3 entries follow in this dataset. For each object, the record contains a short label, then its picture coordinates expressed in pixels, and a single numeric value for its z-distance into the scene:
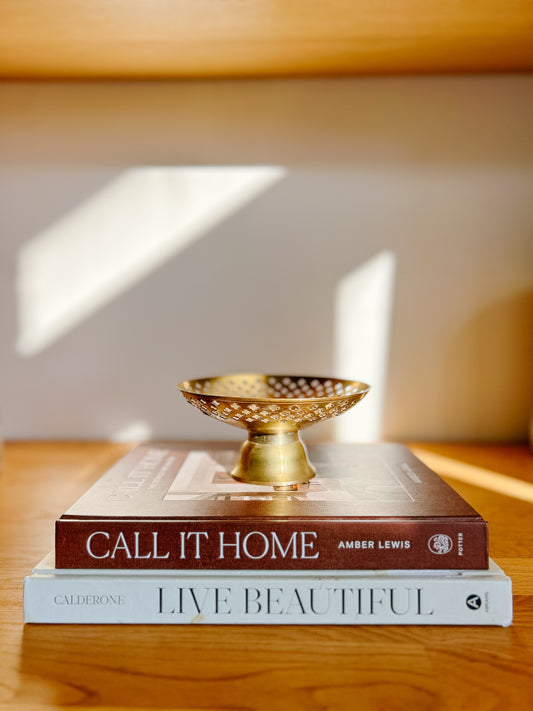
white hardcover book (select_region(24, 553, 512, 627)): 0.45
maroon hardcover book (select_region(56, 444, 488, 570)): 0.46
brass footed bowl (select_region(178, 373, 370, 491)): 0.54
